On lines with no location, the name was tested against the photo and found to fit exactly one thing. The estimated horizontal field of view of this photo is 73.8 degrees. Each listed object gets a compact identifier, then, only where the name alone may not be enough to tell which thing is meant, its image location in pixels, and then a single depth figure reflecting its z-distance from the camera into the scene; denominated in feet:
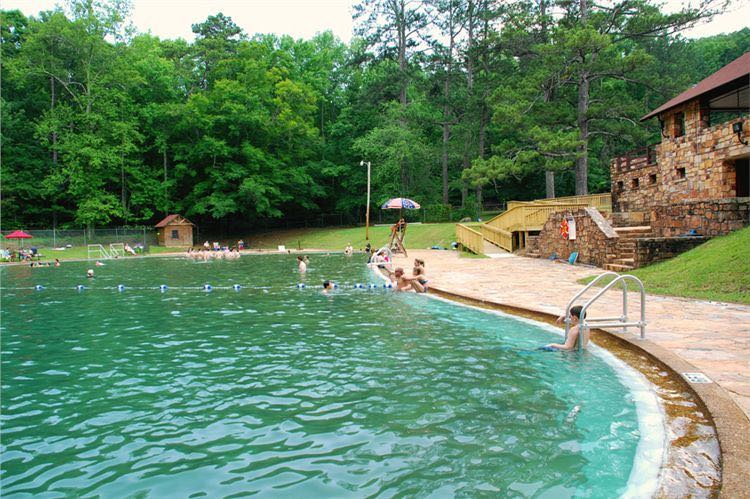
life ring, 68.57
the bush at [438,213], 148.66
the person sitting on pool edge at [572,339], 26.27
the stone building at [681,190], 53.62
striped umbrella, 128.12
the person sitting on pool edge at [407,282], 49.83
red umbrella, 114.87
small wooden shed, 147.33
